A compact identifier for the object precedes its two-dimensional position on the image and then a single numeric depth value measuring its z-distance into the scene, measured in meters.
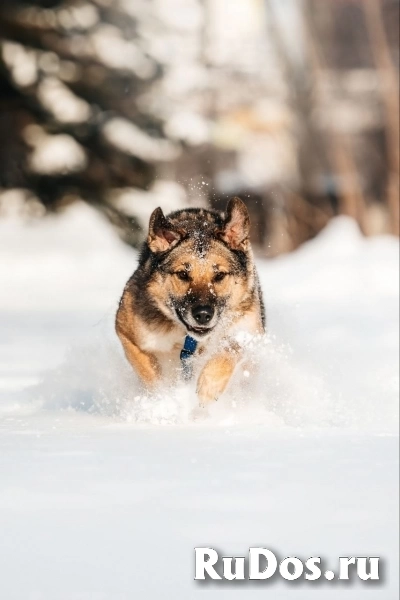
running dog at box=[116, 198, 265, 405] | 13.23
